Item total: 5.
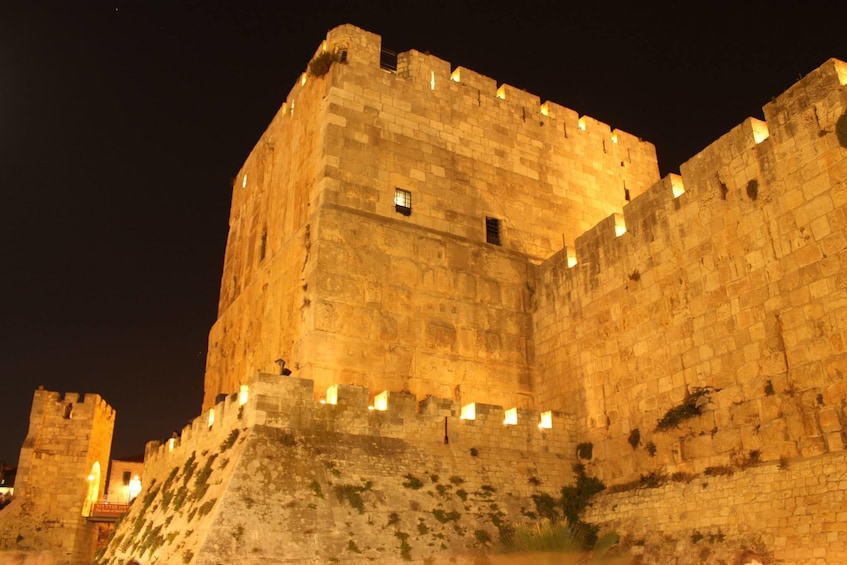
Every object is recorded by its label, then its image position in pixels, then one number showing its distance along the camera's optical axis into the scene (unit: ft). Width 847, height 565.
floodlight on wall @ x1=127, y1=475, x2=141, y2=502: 122.72
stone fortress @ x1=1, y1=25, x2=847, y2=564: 38.27
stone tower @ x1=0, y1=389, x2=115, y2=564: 94.84
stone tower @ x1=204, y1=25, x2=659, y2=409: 54.75
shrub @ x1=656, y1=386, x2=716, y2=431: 43.65
